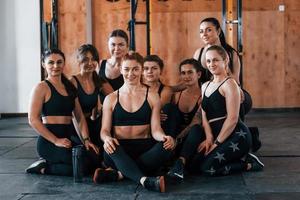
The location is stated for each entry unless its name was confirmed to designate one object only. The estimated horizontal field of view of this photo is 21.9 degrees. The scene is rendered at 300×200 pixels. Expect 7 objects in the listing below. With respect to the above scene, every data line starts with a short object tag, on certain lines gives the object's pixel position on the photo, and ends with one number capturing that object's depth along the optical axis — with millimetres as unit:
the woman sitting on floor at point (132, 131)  5019
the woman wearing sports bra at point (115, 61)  6219
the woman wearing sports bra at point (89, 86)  5755
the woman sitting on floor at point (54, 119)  5489
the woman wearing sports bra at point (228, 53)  6121
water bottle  5152
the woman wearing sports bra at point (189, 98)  5947
